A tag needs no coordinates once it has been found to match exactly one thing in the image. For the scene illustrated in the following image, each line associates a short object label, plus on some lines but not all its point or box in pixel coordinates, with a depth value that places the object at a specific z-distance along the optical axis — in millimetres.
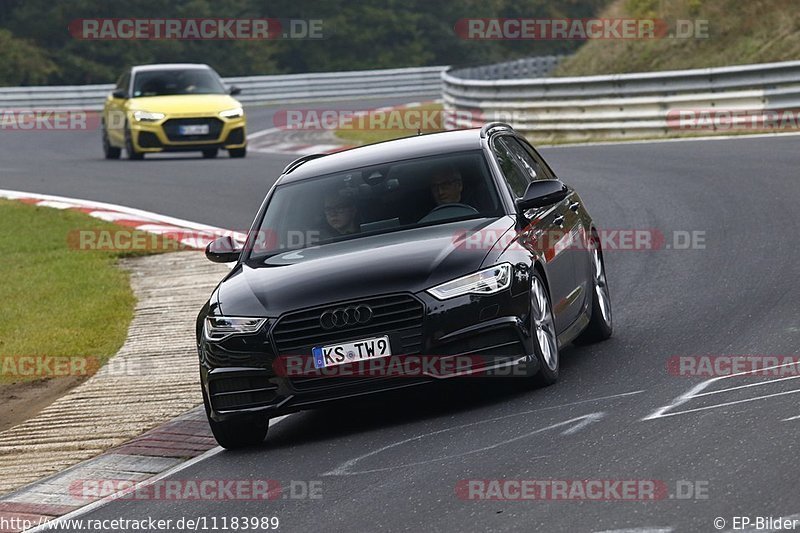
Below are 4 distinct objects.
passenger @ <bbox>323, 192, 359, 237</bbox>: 19422
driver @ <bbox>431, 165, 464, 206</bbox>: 19656
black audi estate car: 17016
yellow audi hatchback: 55594
